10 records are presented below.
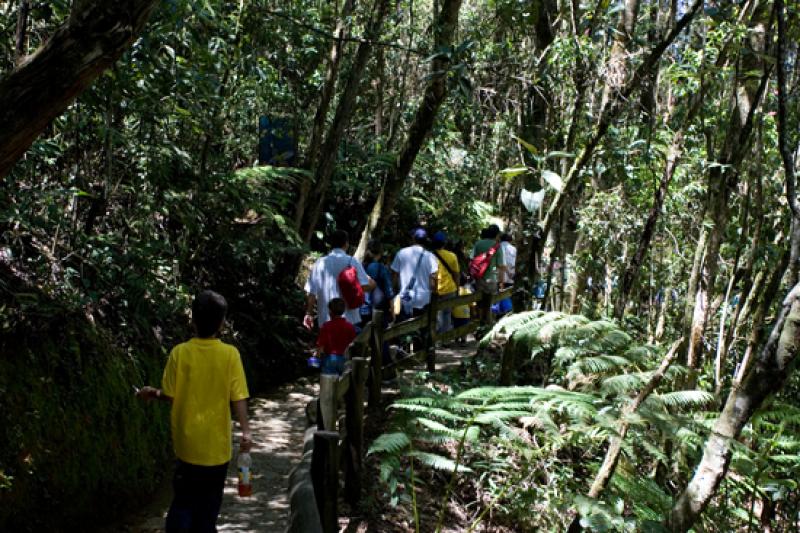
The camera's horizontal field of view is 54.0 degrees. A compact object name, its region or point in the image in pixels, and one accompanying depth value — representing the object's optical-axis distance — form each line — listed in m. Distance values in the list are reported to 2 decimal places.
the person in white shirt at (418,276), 10.26
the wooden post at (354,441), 5.79
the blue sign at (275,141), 12.30
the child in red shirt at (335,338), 7.79
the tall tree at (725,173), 7.14
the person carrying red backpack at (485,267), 12.01
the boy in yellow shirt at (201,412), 4.24
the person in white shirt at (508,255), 12.50
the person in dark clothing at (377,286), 9.70
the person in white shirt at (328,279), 8.40
